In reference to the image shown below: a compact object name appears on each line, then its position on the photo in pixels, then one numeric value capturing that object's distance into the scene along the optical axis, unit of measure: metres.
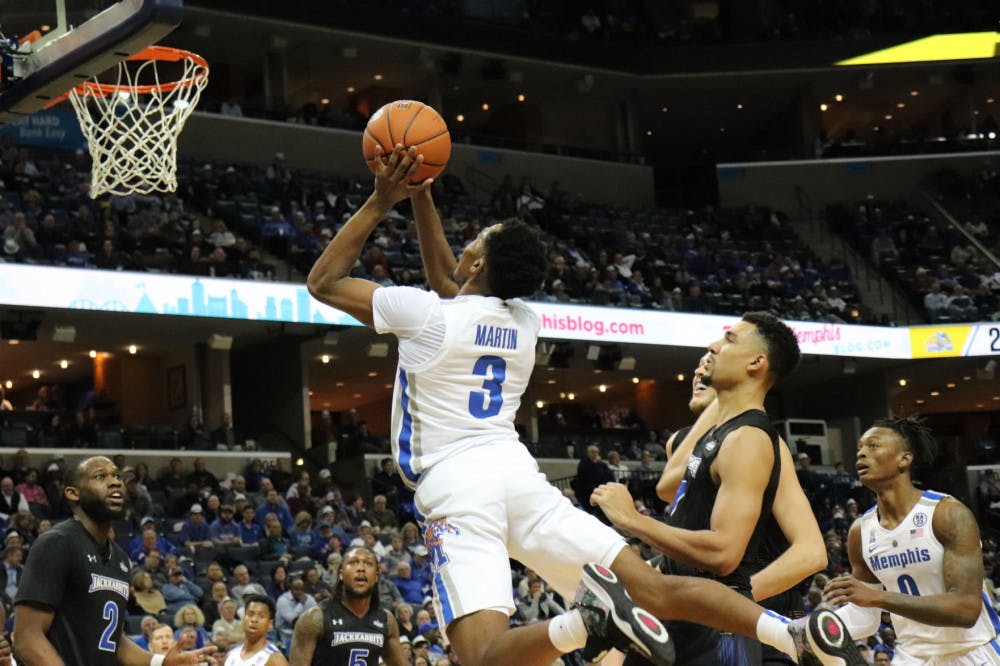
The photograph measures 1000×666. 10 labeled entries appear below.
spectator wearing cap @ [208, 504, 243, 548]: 17.30
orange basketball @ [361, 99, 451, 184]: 5.66
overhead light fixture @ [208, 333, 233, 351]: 24.31
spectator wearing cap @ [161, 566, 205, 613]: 14.73
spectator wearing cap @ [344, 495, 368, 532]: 19.55
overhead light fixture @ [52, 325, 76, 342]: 22.55
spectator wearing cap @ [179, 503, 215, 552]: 17.22
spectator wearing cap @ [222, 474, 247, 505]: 18.97
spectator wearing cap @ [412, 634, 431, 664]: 12.94
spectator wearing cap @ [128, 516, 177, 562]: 15.58
